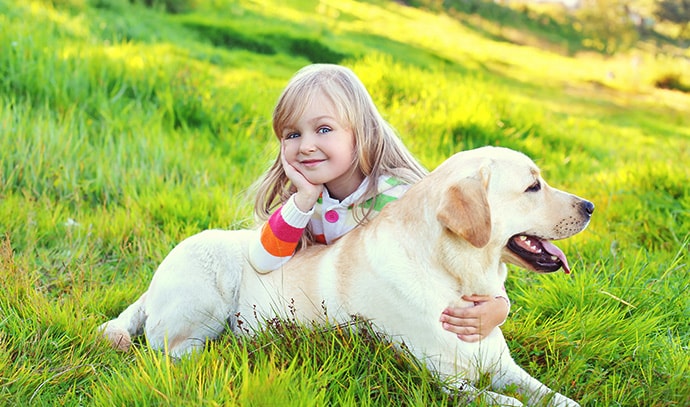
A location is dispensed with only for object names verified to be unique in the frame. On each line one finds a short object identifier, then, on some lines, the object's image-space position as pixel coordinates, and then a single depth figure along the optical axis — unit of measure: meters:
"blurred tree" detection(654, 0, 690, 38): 27.28
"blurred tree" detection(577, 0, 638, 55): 23.25
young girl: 2.92
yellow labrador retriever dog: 2.38
